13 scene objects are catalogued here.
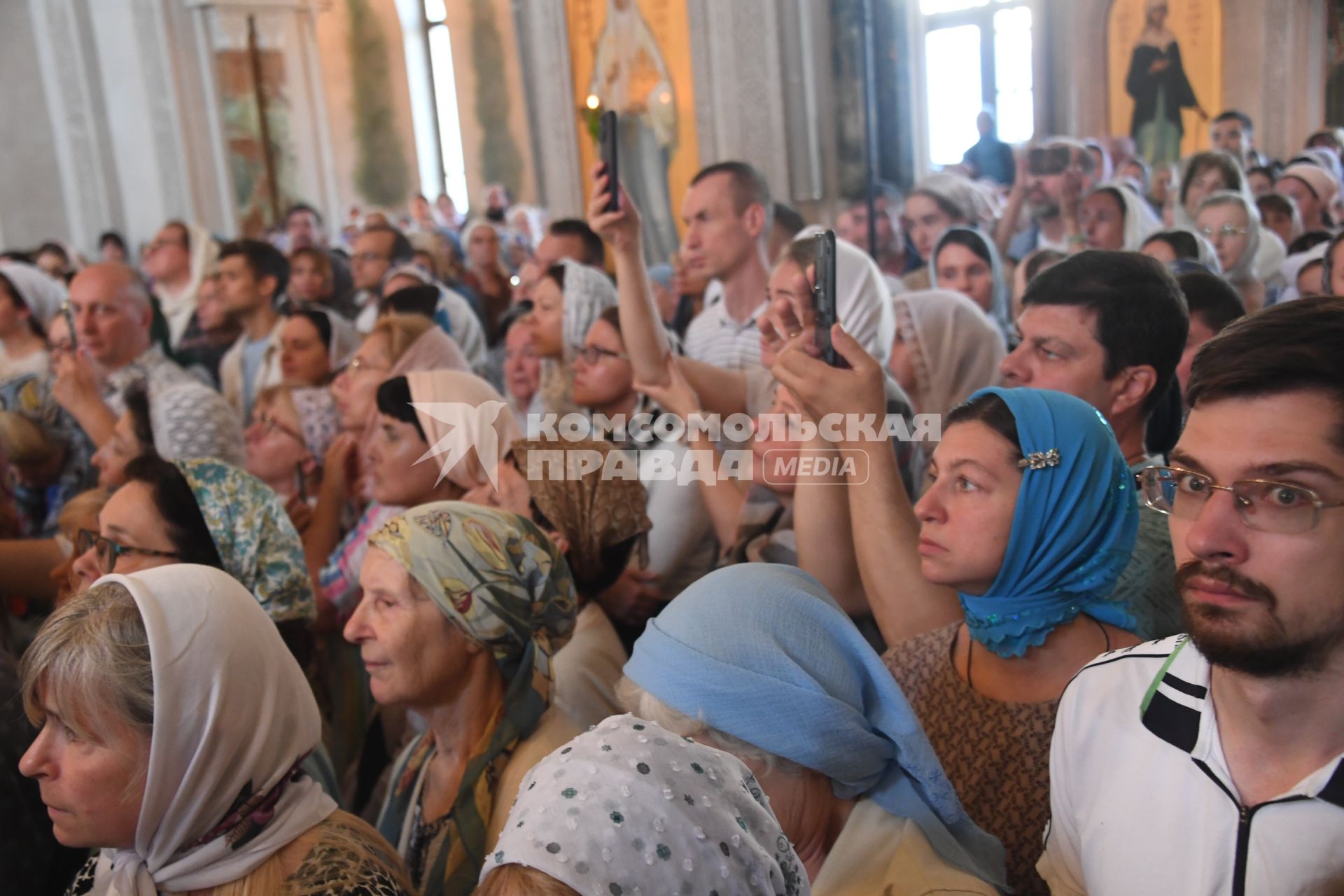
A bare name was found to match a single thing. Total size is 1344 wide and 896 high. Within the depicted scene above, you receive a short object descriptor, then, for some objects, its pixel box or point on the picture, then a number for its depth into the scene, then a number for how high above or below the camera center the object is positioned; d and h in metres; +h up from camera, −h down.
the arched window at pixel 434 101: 13.88 +1.61
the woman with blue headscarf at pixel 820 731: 1.32 -0.64
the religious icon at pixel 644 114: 9.07 +0.79
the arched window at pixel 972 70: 7.02 +0.75
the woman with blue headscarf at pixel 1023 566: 1.59 -0.56
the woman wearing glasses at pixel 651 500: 2.54 -0.72
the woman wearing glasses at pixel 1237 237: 4.22 -0.29
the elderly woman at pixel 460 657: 1.83 -0.73
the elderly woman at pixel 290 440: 3.54 -0.64
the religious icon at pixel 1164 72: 6.81 +0.62
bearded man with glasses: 1.08 -0.47
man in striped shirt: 3.74 -0.13
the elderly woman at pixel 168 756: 1.47 -0.67
